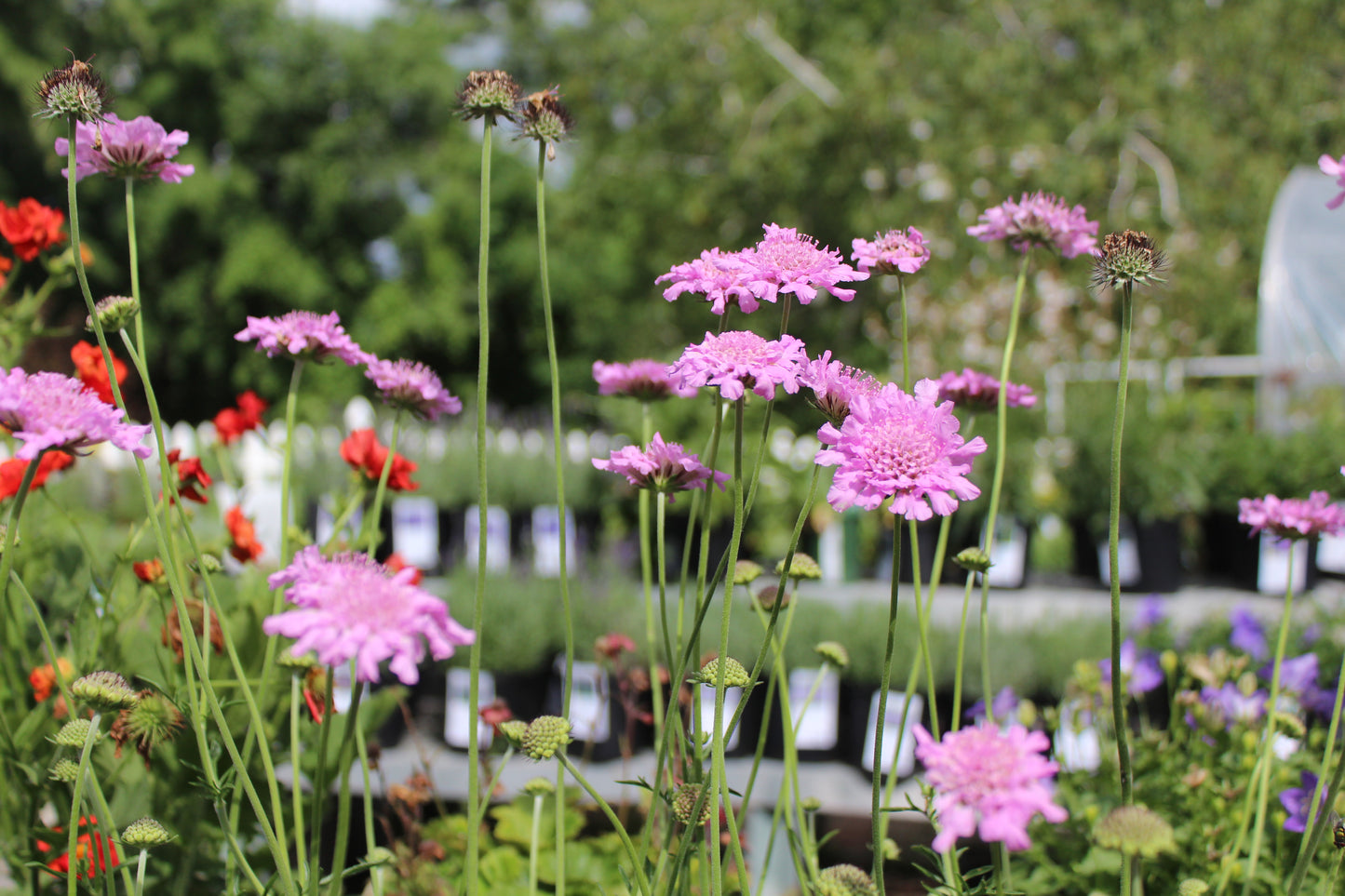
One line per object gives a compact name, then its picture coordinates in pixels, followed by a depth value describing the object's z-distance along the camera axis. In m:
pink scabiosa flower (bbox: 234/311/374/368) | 0.92
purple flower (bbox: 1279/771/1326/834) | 1.02
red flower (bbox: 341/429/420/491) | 1.17
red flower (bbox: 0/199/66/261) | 1.25
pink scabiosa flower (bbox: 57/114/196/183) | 0.86
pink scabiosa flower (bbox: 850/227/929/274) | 0.89
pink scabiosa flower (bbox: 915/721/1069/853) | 0.50
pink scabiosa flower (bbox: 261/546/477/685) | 0.52
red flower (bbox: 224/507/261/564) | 1.26
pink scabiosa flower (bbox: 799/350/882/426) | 0.74
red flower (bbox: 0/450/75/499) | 1.03
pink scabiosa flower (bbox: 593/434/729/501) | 0.78
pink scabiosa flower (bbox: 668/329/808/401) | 0.69
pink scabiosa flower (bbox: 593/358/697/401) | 1.04
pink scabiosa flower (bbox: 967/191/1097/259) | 0.99
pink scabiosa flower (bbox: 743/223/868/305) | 0.74
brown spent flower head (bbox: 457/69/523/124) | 0.73
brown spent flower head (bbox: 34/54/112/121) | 0.73
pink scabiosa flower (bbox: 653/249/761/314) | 0.75
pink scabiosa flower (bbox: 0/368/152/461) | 0.63
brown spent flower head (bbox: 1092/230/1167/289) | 0.71
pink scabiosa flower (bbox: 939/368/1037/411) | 1.02
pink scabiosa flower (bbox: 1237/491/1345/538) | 0.92
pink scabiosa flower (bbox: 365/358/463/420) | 0.93
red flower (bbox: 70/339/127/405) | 1.10
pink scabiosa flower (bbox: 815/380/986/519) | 0.66
